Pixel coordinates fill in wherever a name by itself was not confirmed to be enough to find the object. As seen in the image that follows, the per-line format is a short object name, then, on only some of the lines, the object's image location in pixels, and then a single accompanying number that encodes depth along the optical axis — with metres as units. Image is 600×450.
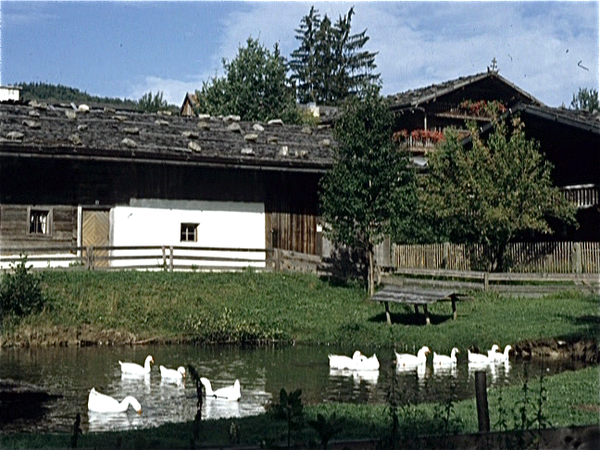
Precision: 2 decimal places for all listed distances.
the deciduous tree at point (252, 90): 62.62
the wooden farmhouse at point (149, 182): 33.50
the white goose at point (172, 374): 20.39
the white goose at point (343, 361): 21.67
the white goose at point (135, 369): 21.27
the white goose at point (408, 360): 22.19
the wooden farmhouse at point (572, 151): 34.56
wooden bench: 26.27
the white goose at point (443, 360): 22.28
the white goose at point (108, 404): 16.83
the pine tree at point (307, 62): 88.22
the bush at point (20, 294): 26.39
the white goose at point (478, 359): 22.54
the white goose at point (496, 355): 22.56
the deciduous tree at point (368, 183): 31.33
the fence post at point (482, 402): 10.78
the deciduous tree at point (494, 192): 33.09
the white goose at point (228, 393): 18.16
